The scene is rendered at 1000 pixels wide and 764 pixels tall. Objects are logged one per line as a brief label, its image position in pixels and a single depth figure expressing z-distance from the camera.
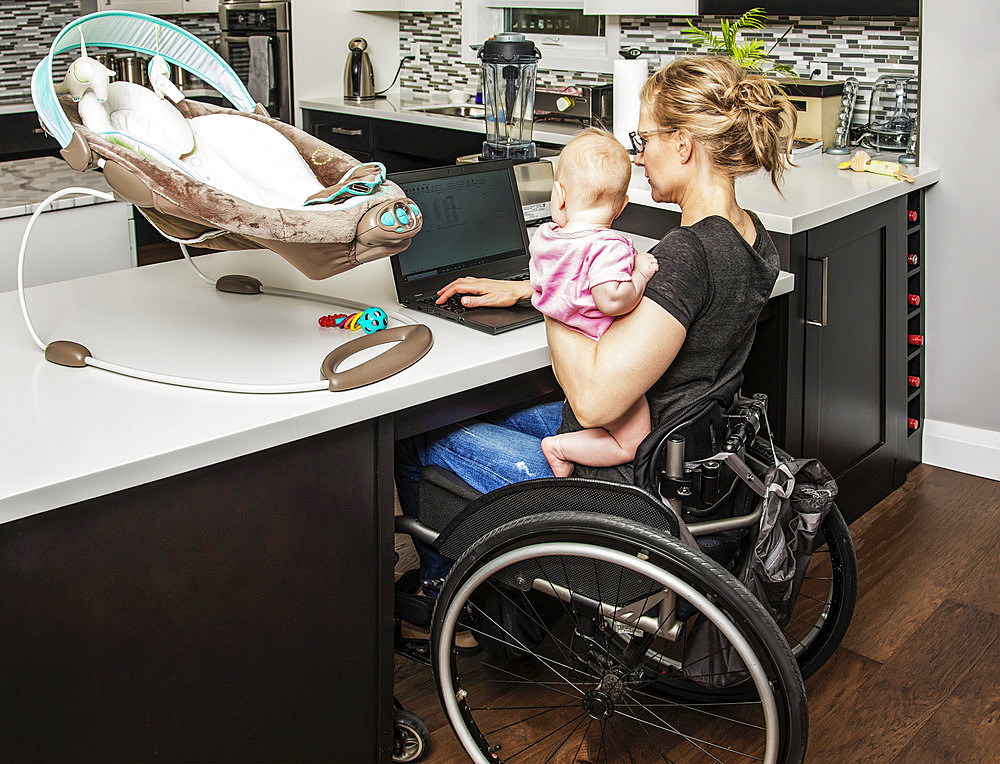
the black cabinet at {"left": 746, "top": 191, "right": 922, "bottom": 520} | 2.40
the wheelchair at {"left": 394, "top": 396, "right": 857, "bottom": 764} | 1.38
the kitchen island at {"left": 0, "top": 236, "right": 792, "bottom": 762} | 1.27
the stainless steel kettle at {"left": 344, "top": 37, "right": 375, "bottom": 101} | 4.70
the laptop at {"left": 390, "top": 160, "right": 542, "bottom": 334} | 1.87
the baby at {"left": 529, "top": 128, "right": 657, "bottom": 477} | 1.51
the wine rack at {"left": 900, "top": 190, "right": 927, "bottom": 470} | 2.89
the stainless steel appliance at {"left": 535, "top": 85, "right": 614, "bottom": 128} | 3.76
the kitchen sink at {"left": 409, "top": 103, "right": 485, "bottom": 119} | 4.43
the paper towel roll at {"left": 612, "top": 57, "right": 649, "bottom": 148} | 3.03
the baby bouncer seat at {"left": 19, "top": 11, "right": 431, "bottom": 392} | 1.49
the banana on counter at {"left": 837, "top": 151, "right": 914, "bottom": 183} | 2.74
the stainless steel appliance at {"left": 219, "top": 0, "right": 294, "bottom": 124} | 4.84
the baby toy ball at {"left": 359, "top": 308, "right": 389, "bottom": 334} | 1.74
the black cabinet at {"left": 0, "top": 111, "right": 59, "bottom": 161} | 4.67
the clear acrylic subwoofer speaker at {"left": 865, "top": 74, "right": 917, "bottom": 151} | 3.08
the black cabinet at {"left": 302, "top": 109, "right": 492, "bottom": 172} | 4.06
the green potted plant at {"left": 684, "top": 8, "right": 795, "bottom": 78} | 2.87
